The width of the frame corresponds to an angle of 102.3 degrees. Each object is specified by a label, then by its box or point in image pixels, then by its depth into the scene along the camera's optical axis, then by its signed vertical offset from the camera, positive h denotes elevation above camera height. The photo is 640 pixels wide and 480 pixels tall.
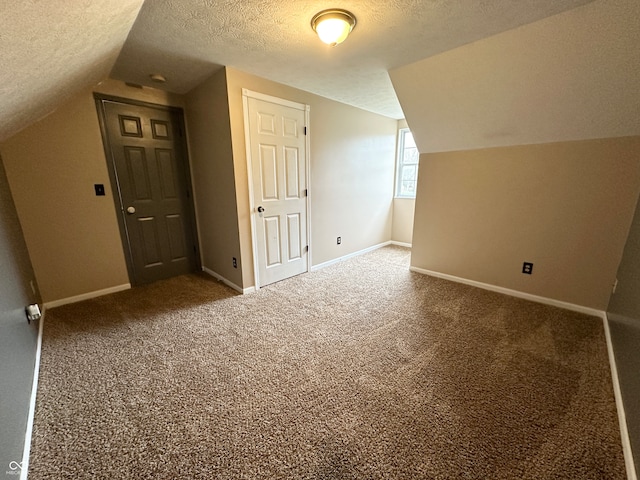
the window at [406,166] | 4.46 +0.23
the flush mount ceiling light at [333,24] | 1.54 +0.93
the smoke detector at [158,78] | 2.43 +0.96
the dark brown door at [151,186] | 2.67 -0.06
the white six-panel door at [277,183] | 2.61 -0.04
